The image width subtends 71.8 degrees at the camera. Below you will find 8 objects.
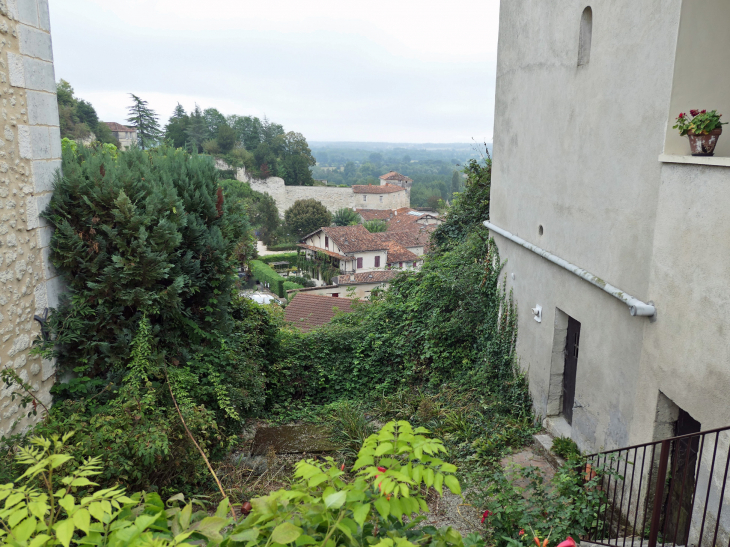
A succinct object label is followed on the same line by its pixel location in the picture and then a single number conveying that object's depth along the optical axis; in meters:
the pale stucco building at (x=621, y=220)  3.70
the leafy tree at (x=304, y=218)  54.56
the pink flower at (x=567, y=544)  2.26
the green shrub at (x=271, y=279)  35.75
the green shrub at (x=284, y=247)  52.12
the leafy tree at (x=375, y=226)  59.24
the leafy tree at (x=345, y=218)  60.06
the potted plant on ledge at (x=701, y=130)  3.74
